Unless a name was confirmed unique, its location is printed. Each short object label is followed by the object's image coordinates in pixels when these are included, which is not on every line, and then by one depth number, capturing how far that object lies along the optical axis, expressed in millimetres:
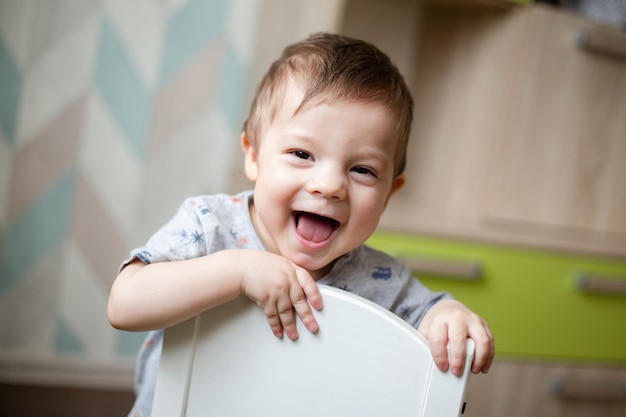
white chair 562
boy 590
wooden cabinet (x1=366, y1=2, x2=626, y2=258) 1603
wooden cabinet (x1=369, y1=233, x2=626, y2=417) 1533
